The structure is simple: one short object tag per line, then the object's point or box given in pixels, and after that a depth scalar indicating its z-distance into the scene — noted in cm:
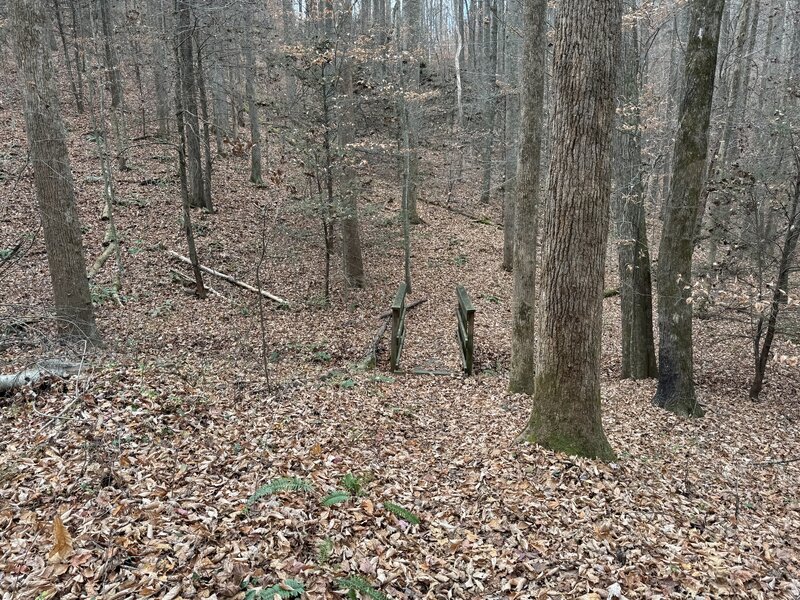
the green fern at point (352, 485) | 385
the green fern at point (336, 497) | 354
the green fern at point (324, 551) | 304
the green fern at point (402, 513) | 360
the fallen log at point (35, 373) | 475
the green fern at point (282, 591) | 264
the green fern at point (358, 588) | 280
